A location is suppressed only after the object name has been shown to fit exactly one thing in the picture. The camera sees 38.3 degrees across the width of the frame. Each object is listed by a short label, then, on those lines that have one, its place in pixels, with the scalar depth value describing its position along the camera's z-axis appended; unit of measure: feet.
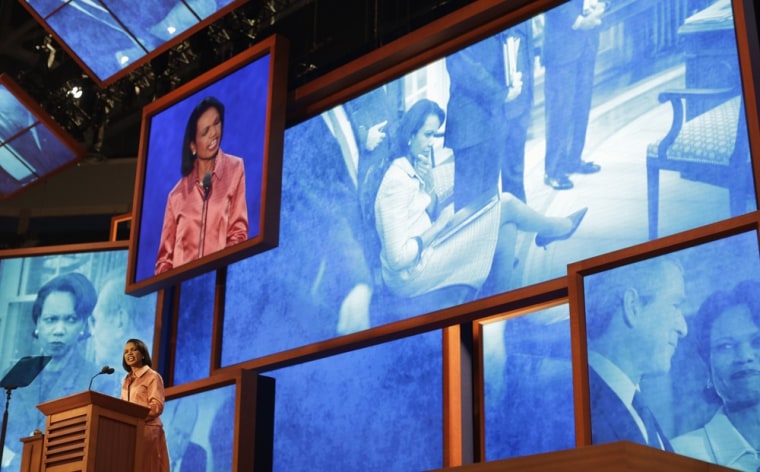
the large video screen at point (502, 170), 20.51
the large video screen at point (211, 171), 26.94
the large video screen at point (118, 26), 29.01
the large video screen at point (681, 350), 17.66
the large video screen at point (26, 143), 34.99
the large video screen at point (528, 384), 25.57
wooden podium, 20.62
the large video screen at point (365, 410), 25.59
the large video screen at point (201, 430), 27.20
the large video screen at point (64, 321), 33.99
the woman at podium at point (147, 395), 22.75
